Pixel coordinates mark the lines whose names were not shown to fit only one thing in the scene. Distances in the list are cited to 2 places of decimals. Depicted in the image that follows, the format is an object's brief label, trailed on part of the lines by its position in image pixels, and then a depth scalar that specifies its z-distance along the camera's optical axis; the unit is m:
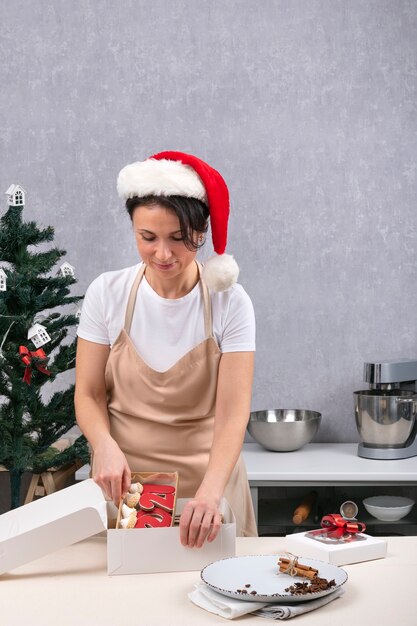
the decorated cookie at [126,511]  1.56
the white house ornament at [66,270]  2.77
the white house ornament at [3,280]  2.52
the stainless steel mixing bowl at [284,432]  3.00
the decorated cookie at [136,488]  1.65
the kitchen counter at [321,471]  2.72
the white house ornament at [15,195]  2.63
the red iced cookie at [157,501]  1.59
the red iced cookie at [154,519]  1.55
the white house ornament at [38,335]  2.56
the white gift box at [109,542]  1.51
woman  1.80
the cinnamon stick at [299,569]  1.43
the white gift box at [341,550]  1.58
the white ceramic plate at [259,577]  1.34
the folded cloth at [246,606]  1.31
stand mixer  2.95
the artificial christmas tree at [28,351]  2.57
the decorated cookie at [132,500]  1.60
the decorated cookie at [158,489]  1.66
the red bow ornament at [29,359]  2.53
